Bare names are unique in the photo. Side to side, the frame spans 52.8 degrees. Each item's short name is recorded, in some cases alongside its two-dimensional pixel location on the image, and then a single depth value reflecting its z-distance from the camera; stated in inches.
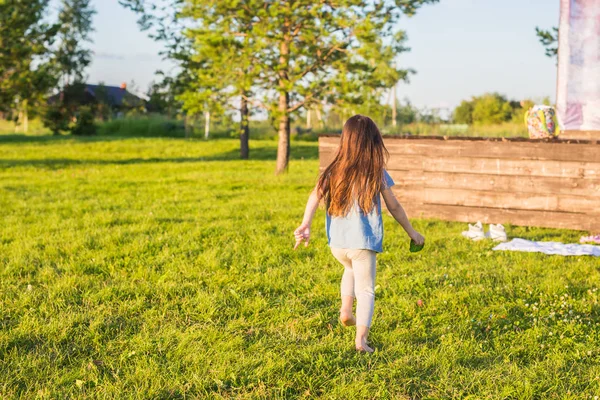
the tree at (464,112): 1715.1
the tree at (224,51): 639.8
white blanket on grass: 292.1
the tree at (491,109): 1561.3
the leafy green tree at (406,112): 1646.2
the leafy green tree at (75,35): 1987.0
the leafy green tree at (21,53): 840.3
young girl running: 163.9
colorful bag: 374.9
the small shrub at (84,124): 1339.8
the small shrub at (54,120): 1381.6
